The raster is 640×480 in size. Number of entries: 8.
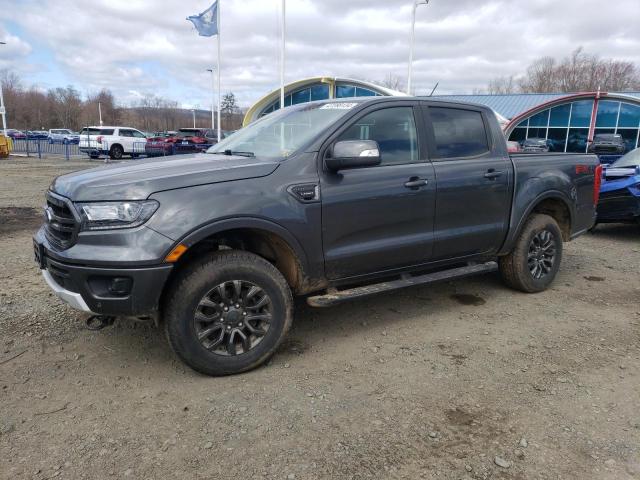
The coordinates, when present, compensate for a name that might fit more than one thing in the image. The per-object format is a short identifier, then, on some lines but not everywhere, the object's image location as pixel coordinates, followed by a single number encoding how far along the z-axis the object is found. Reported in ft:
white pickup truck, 84.20
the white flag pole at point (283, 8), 68.29
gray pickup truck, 9.55
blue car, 24.57
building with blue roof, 87.30
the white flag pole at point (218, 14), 77.31
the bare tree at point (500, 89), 224.82
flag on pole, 77.20
